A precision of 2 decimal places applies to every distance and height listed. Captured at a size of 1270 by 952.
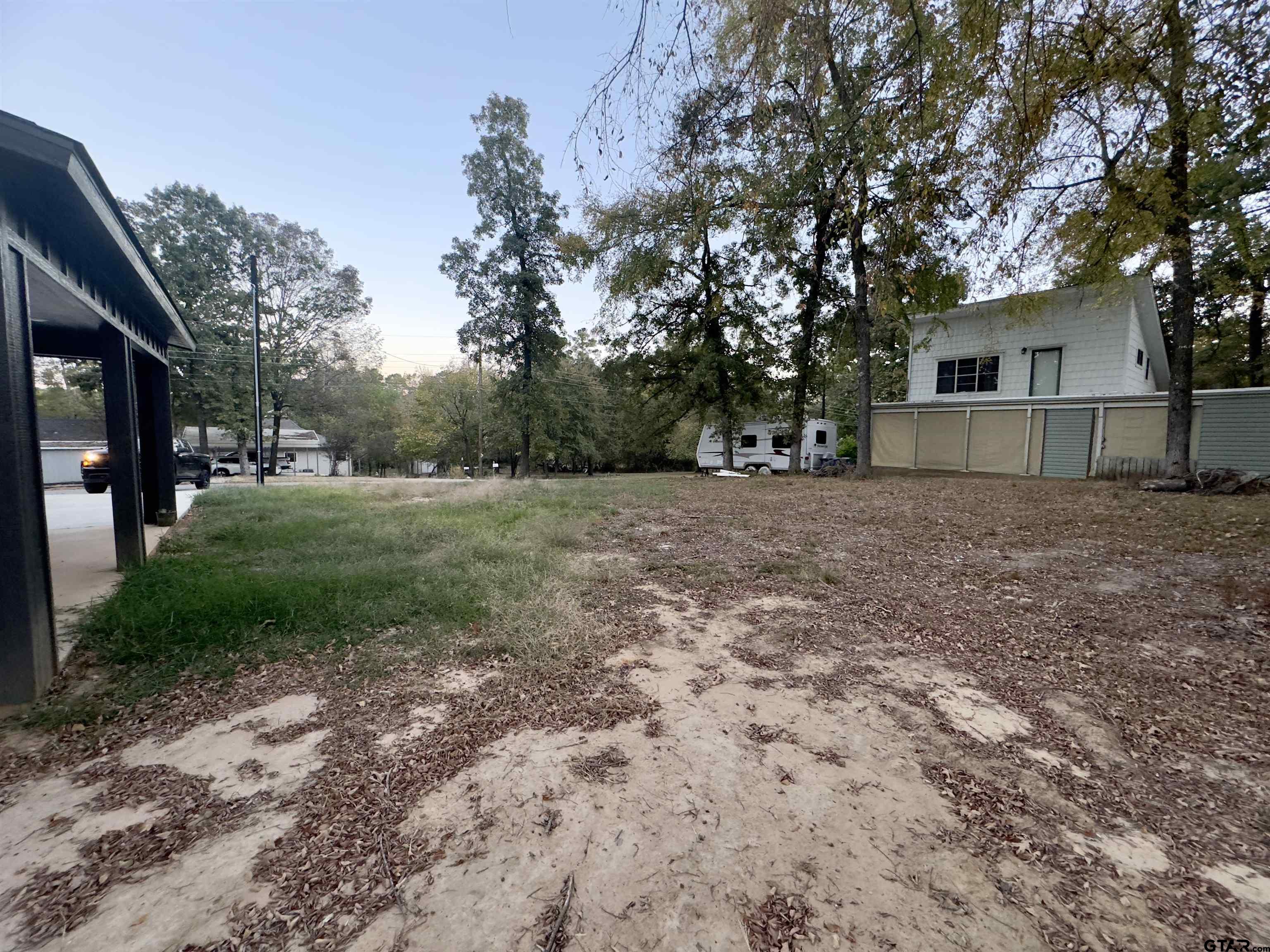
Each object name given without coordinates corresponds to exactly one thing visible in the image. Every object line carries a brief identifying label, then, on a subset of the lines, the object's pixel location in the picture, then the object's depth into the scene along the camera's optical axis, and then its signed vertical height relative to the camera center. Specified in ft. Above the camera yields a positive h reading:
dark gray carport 8.89 +2.89
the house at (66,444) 57.88 -1.51
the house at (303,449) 132.46 -3.68
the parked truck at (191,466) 49.70 -3.15
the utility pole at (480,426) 97.88 +2.20
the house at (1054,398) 39.22 +3.93
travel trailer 67.15 -0.62
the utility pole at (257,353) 54.44 +8.42
